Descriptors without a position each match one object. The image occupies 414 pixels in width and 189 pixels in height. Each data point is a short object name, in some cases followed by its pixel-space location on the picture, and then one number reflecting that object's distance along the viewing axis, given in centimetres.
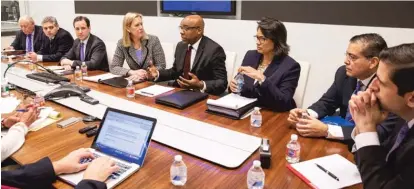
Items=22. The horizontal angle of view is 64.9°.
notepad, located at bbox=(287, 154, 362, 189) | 120
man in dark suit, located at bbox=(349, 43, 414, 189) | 104
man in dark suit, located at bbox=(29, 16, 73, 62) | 411
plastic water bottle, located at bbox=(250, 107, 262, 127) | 177
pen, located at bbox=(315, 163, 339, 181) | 123
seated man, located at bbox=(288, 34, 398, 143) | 160
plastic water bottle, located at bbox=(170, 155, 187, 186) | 121
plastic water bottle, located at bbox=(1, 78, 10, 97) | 235
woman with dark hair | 205
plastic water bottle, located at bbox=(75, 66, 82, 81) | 285
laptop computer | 130
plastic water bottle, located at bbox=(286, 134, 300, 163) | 137
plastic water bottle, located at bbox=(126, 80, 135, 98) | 231
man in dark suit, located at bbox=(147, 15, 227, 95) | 276
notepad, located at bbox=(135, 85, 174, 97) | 237
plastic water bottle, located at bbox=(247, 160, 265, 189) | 116
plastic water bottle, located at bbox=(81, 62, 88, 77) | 300
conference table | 122
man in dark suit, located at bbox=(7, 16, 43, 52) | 448
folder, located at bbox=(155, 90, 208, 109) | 208
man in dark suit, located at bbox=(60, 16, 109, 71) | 345
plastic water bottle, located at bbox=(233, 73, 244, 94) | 222
